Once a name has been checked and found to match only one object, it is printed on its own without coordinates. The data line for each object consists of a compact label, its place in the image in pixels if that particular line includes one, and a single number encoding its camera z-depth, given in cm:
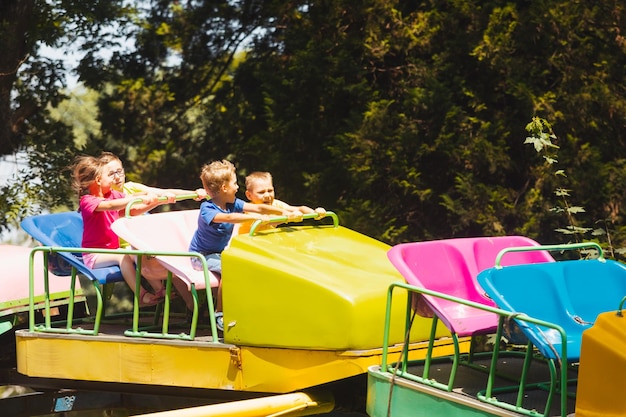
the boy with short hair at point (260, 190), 1085
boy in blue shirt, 1008
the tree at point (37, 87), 1880
